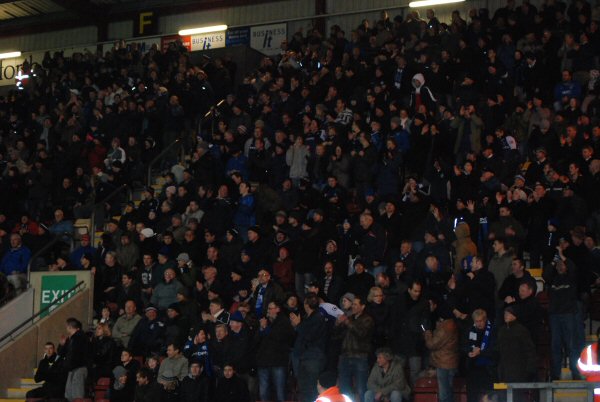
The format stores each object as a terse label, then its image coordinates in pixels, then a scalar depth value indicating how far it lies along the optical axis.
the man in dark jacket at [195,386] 15.13
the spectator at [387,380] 13.94
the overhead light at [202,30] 31.64
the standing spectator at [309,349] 14.84
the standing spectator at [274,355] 15.23
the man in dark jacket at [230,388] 14.82
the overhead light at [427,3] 28.25
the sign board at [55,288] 19.23
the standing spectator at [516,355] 13.28
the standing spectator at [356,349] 14.59
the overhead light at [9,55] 35.14
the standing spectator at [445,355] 13.92
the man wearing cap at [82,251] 19.86
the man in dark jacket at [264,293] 16.44
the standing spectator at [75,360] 16.48
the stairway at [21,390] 17.36
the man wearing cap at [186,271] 17.98
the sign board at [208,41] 31.62
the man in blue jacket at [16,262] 19.88
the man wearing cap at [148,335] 17.05
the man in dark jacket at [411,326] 14.48
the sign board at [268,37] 30.34
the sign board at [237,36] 31.02
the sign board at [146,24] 32.78
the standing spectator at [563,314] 14.00
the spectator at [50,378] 16.44
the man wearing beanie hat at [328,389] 10.19
